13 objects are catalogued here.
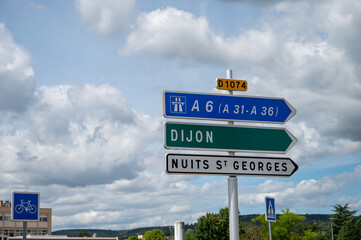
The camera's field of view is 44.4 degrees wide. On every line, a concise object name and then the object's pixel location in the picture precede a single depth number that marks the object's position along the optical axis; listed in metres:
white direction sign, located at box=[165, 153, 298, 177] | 8.94
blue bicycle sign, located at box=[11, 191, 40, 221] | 12.19
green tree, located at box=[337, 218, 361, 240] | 91.94
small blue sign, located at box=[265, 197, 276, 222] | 15.97
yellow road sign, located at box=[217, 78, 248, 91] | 9.90
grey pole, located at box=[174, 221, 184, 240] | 8.59
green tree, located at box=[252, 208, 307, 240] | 86.75
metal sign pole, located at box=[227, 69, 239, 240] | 9.42
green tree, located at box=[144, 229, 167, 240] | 153.50
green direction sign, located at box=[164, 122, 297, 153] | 9.10
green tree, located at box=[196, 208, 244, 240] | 80.19
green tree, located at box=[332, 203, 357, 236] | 116.62
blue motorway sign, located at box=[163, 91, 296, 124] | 9.33
